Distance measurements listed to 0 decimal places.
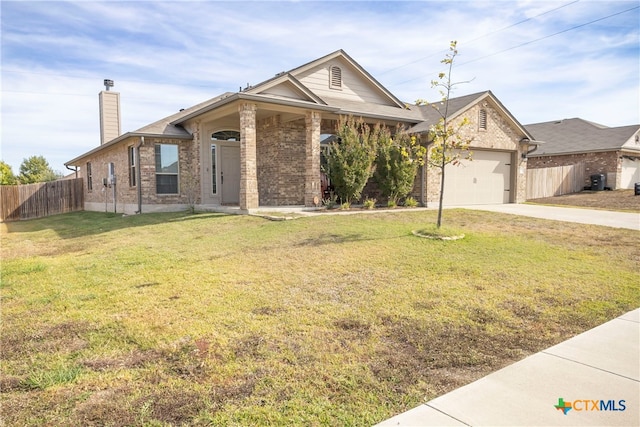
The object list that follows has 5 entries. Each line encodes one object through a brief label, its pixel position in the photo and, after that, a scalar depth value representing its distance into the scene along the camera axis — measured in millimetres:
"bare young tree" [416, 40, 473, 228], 8611
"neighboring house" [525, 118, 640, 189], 23828
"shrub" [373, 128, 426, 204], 13984
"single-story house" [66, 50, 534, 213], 13688
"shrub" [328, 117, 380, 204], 12703
